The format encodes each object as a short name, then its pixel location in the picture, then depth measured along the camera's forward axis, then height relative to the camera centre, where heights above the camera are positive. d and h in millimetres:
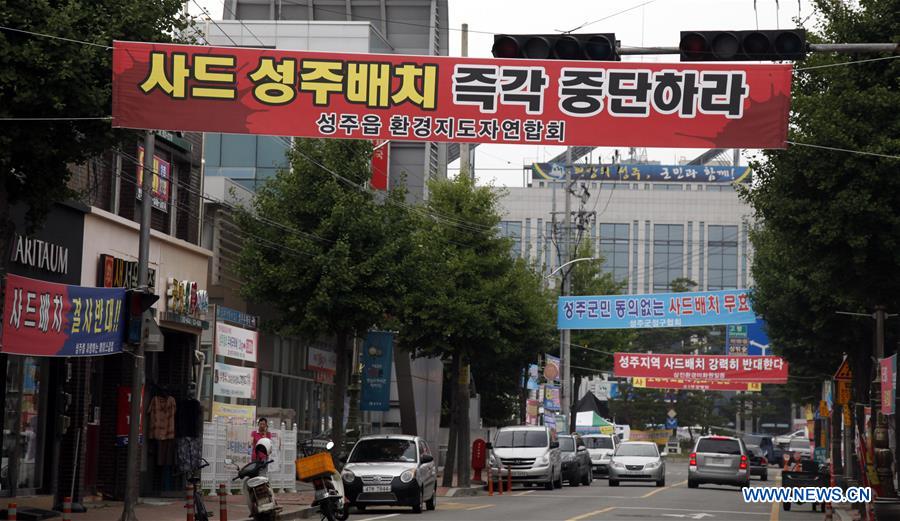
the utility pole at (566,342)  55375 +3127
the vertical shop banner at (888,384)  27141 +836
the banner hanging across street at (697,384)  61688 +1628
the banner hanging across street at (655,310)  47438 +3949
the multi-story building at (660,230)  131000 +18607
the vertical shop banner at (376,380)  43438 +1015
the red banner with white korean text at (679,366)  61469 +2442
